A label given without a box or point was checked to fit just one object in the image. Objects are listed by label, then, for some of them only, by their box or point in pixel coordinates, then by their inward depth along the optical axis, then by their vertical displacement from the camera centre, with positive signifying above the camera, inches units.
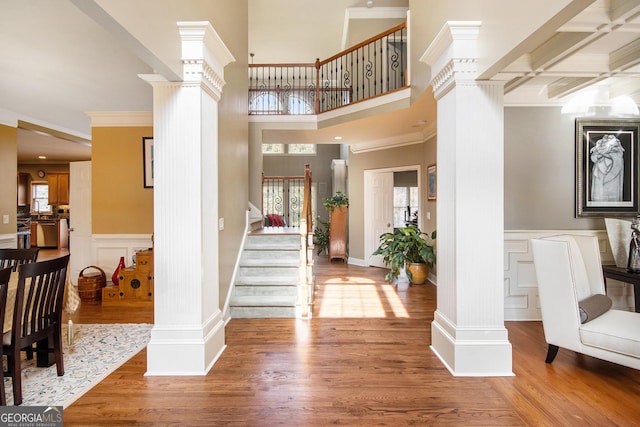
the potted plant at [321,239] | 331.6 -32.3
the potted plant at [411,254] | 208.2 -30.5
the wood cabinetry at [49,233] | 380.8 -26.1
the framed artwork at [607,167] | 137.3 +16.8
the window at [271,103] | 339.0 +114.5
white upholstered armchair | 91.2 -34.8
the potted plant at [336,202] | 293.7 +6.1
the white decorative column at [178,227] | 96.0 -5.2
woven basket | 176.2 -43.0
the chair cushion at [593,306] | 99.3 -32.1
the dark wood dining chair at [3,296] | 73.6 -19.8
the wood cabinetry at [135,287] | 167.3 -40.2
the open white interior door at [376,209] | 267.1 -0.6
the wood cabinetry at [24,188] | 396.2 +29.7
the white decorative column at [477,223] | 95.7 -4.7
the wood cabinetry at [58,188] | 395.2 +28.8
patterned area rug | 86.5 -49.7
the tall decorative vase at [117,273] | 179.6 -35.7
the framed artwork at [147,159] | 191.3 +30.7
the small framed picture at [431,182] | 209.7 +17.0
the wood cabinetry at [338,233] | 293.0 -22.4
